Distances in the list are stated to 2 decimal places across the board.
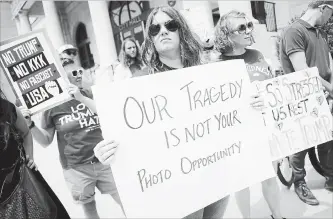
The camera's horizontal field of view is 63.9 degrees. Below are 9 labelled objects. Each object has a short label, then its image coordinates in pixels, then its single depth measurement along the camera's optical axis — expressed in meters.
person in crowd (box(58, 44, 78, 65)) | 1.91
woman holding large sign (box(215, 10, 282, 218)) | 1.70
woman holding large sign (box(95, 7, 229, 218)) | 1.19
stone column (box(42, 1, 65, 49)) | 6.17
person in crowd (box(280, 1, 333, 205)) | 1.90
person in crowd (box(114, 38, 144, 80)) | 2.51
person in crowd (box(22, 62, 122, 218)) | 1.83
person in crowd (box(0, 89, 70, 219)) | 1.00
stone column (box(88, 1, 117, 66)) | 7.98
